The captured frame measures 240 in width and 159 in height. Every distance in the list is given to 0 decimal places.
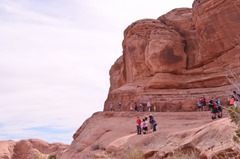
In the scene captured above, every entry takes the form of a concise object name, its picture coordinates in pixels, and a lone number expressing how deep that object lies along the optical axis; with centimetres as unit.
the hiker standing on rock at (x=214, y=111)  2070
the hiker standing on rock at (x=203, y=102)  2600
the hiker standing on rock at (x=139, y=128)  2341
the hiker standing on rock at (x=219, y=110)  2100
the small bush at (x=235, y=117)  1102
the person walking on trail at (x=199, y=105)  2631
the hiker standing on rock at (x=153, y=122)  2255
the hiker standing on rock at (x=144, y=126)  2291
